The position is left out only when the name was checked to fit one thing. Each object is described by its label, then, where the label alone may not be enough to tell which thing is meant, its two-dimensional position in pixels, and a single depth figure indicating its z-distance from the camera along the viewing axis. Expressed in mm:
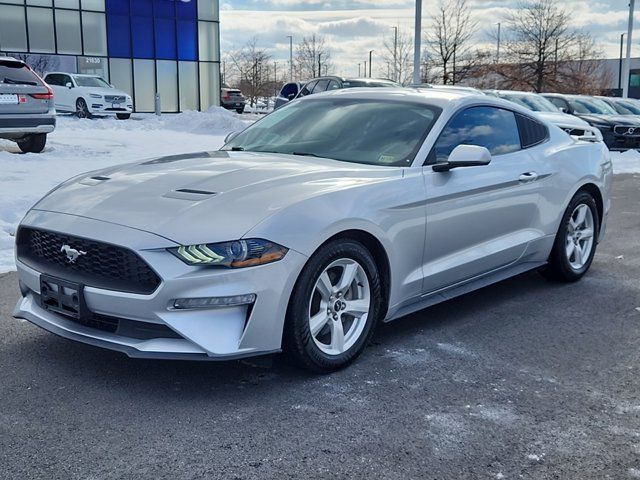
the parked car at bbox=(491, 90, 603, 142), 15906
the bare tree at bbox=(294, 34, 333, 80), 59406
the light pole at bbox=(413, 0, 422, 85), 20406
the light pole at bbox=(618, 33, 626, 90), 70862
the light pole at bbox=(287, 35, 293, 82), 65275
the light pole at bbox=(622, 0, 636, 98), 32406
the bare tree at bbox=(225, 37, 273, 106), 53094
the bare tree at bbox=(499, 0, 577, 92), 39062
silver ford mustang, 3412
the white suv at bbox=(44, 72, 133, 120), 25250
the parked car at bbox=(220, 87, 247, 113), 40219
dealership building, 31438
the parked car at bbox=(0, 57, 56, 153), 12523
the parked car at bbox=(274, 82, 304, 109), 21984
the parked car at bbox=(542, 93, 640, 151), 18953
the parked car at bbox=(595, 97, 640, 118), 22047
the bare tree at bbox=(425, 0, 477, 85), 36562
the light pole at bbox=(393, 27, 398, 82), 48781
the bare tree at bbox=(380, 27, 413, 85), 48531
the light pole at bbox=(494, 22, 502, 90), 40819
